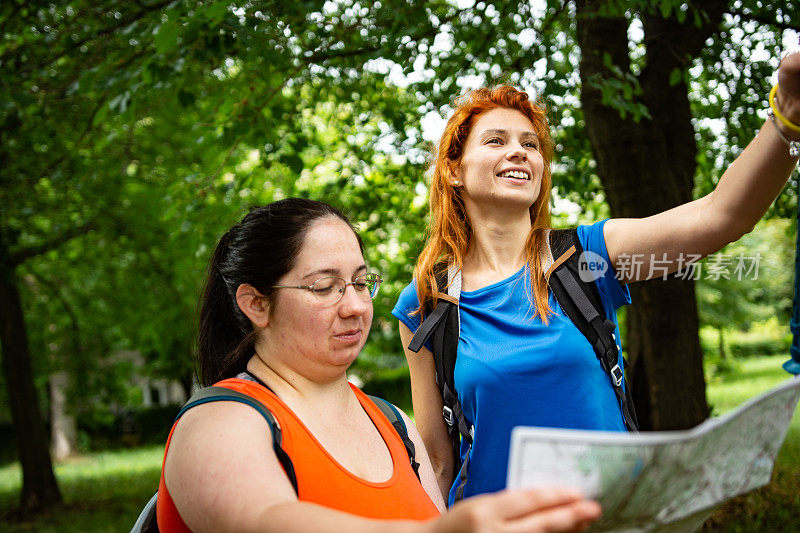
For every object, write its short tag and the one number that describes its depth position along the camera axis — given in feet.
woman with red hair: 6.11
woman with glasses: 4.53
